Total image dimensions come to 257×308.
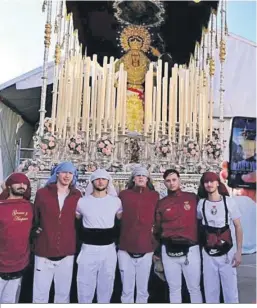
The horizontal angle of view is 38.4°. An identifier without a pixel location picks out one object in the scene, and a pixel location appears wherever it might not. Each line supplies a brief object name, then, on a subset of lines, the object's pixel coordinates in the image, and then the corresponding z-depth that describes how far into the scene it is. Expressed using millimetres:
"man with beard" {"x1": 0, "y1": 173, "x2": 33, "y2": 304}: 2072
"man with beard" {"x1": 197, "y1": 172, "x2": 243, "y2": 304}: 2256
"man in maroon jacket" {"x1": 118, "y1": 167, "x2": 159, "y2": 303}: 2311
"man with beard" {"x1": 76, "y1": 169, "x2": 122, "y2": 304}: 2232
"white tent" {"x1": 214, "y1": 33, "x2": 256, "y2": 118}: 5332
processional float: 3307
